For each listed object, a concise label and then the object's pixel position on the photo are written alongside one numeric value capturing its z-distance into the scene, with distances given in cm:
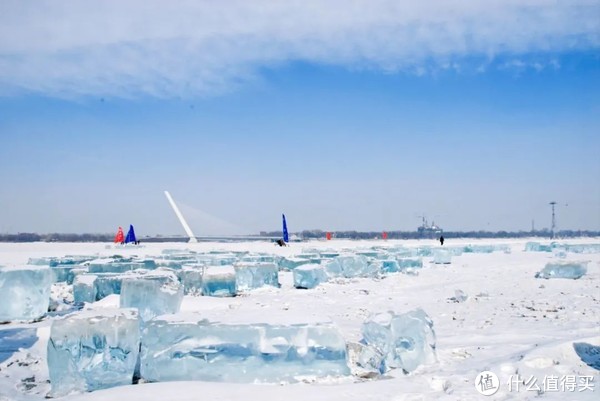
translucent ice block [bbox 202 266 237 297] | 1211
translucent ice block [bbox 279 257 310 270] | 1814
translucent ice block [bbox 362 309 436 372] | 569
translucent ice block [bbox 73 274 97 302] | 1105
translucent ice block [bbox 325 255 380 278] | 1681
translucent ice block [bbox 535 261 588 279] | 1446
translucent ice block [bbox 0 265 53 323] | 879
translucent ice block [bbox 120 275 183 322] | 873
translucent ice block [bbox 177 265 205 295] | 1236
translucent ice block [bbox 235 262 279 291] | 1325
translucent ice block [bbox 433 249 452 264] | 2347
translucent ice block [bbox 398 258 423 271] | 1949
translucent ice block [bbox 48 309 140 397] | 496
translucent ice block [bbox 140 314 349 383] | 521
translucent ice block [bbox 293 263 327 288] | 1384
